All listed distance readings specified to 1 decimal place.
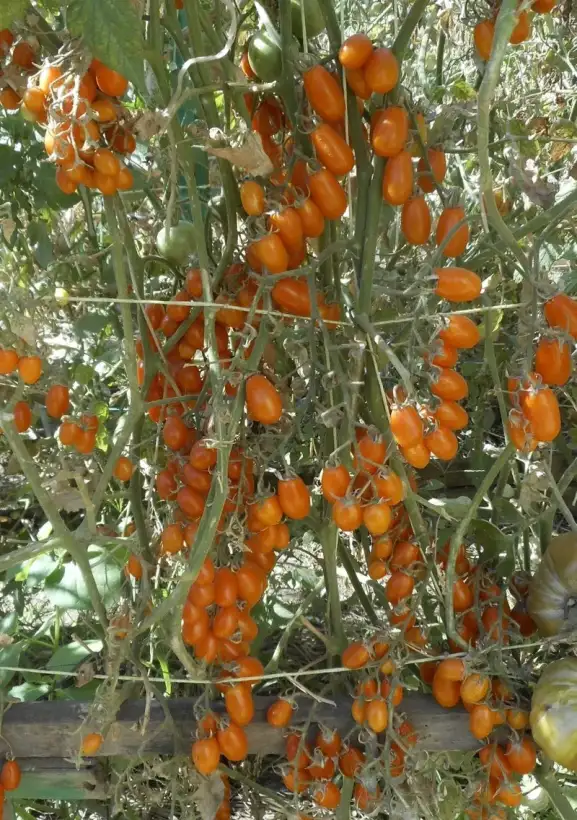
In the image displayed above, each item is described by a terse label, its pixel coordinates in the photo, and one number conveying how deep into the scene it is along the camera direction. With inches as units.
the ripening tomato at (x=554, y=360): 29.1
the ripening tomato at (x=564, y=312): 29.2
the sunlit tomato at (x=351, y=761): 38.6
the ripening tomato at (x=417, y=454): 28.5
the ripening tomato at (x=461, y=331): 27.8
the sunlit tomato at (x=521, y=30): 29.6
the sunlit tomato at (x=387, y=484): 30.4
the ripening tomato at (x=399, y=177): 29.3
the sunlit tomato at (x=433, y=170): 31.0
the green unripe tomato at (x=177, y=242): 37.3
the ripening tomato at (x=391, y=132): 28.7
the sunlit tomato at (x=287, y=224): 29.4
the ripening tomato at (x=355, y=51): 27.7
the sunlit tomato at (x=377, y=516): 30.6
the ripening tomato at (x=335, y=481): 30.6
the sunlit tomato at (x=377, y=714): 37.0
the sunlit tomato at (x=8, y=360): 30.4
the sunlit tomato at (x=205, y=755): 36.2
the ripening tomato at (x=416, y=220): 30.5
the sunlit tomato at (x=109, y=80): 25.5
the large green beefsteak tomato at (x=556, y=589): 38.7
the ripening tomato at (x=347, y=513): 30.4
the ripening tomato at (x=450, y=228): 30.9
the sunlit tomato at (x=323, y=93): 28.3
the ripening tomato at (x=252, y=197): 29.3
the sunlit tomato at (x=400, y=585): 37.4
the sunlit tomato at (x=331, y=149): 28.7
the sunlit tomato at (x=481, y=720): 37.7
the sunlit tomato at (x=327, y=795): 38.5
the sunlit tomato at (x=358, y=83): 28.8
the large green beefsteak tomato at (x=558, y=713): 35.6
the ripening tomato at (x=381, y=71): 27.5
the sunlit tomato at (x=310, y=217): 29.7
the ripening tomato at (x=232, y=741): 36.6
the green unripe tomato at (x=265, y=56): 29.8
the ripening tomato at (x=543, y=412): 29.1
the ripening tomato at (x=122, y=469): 37.0
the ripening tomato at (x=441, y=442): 29.0
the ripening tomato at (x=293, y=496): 31.7
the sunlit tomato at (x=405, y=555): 37.5
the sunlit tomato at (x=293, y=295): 31.5
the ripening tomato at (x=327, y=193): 29.2
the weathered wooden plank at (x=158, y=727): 40.1
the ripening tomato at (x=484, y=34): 29.2
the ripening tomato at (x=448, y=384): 28.4
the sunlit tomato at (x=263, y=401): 30.1
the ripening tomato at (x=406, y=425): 27.7
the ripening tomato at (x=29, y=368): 31.1
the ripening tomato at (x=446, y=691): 38.9
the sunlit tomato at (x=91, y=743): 37.0
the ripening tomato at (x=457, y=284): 28.1
